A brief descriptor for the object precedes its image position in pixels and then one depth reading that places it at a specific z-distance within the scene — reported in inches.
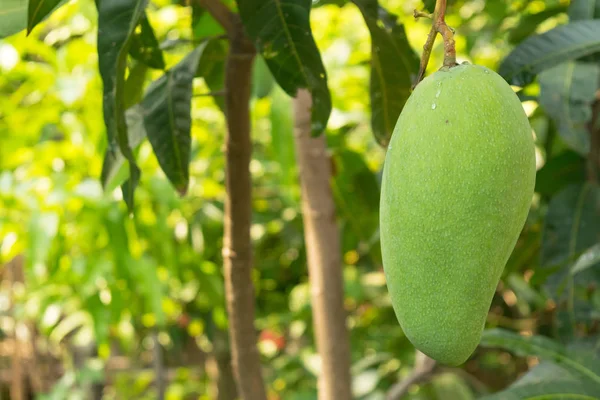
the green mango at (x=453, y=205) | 29.8
